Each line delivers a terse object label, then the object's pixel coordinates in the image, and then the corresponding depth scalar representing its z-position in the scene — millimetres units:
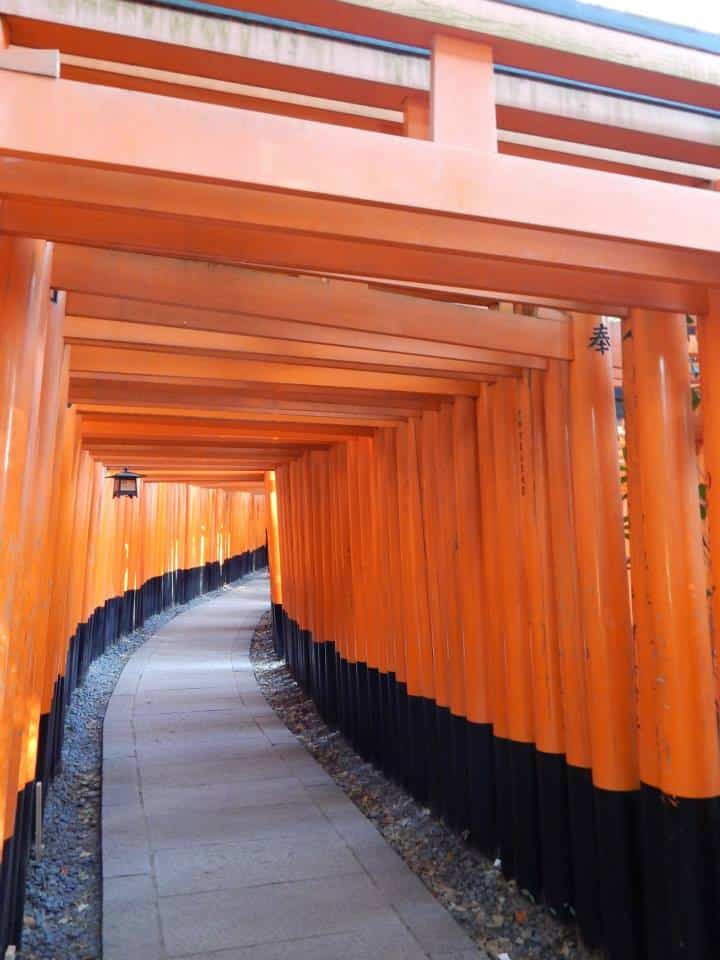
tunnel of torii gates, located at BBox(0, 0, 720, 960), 1950
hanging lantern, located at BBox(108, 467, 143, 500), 9590
